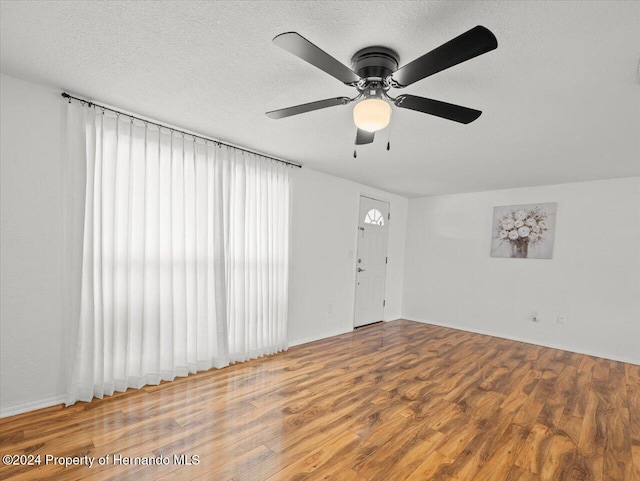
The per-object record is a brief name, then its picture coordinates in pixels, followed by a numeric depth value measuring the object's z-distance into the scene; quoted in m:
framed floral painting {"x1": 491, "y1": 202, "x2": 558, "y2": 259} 4.71
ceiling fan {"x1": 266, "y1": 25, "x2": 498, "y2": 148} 1.30
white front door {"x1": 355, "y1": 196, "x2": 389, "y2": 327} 5.34
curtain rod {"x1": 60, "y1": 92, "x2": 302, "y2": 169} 2.44
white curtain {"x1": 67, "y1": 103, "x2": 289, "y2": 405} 2.54
